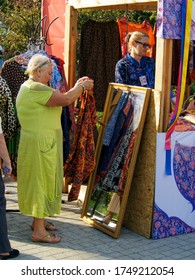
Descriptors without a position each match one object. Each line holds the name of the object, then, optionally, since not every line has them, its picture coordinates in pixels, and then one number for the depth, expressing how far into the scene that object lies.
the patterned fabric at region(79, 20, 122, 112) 6.95
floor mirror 4.78
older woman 4.48
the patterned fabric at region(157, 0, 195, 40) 4.46
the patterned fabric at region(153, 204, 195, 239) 4.77
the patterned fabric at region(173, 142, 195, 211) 4.87
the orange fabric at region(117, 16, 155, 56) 6.88
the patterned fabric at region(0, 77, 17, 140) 4.95
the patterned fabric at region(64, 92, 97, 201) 5.07
